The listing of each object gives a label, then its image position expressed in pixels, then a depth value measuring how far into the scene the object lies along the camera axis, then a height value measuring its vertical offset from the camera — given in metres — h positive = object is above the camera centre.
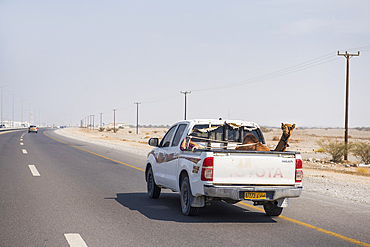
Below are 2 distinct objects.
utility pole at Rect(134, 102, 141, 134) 101.59 +2.66
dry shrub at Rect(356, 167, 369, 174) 22.64 -2.80
